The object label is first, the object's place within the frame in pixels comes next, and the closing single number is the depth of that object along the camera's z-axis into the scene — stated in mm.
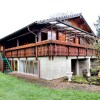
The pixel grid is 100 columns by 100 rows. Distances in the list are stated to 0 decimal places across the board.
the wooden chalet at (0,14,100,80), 7311
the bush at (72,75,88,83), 6873
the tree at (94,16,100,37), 24307
